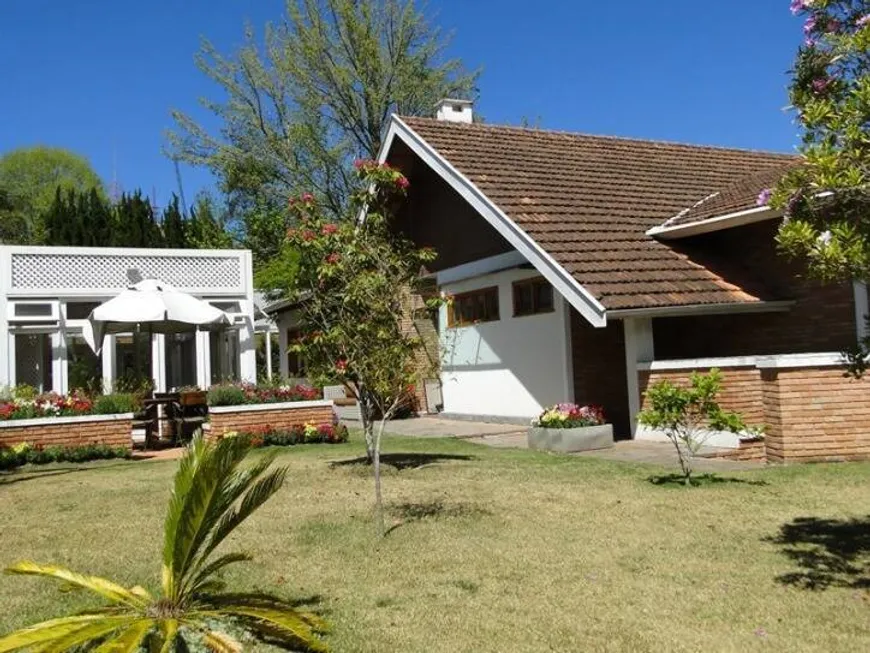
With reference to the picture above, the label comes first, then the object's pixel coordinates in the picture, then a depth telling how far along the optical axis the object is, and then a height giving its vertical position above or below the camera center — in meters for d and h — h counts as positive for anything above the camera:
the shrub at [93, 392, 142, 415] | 13.59 -0.24
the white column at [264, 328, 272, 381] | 27.55 +0.94
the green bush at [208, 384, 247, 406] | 14.05 -0.19
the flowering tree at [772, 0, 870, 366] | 4.36 +1.10
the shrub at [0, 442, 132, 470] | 12.36 -0.96
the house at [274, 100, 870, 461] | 11.42 +1.43
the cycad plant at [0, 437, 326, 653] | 4.07 -1.13
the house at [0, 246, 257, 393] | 17.61 +1.63
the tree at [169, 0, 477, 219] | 31.81 +11.08
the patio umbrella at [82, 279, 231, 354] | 13.97 +1.31
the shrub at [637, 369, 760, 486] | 8.88 -0.48
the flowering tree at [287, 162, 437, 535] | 8.06 +0.84
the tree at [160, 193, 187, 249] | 26.94 +5.21
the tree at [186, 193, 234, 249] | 30.86 +6.10
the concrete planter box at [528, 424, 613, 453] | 12.27 -1.02
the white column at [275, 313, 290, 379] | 28.28 +1.26
